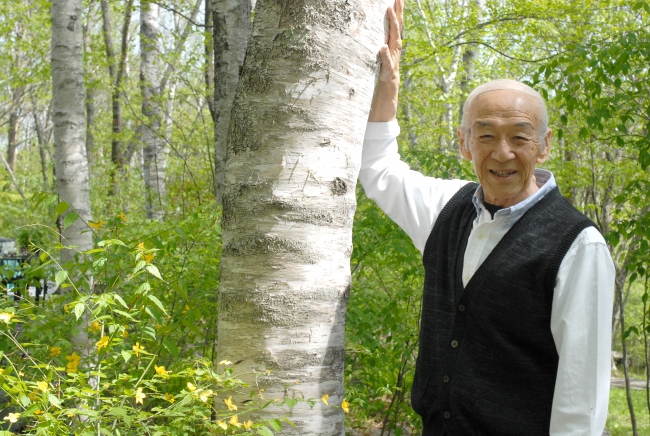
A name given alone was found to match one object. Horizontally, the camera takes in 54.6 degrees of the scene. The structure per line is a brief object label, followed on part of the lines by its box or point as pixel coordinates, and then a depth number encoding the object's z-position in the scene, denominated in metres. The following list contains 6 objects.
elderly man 1.63
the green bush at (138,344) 1.57
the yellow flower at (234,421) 1.55
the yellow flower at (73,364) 1.83
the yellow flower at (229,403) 1.62
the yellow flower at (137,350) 1.72
